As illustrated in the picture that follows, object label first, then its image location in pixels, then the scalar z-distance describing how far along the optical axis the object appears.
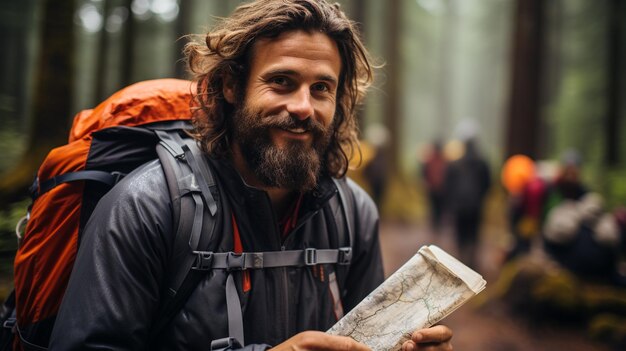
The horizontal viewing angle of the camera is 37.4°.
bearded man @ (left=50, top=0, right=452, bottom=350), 1.27
